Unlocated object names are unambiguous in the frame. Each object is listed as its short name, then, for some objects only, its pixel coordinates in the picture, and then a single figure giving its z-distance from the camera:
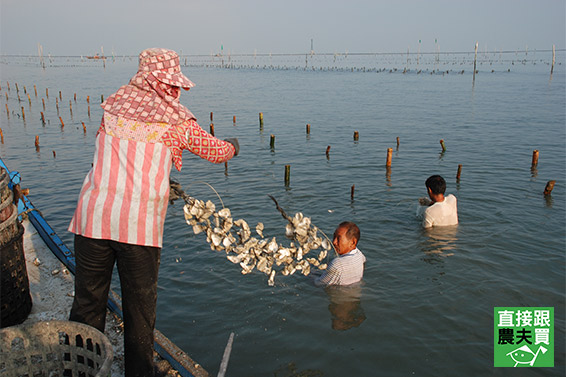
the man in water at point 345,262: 6.57
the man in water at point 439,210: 8.94
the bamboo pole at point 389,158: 14.83
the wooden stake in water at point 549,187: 11.80
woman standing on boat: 3.28
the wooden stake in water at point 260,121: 23.84
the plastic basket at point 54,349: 3.52
